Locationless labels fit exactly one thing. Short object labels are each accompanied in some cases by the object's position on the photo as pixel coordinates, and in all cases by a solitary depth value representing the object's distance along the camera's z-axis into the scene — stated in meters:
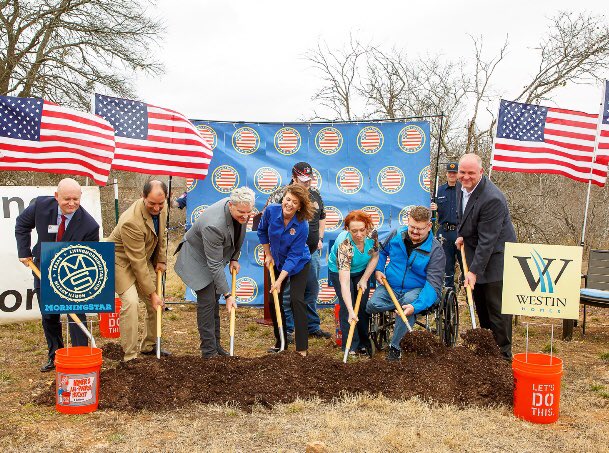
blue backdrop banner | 8.98
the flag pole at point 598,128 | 8.08
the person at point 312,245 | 7.04
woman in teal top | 6.21
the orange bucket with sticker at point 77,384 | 4.63
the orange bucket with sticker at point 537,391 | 4.54
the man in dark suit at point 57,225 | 5.61
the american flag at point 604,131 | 8.08
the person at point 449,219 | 8.05
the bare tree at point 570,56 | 13.48
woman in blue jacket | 6.04
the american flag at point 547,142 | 8.12
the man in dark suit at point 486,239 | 5.87
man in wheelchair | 5.92
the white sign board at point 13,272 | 7.98
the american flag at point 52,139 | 7.14
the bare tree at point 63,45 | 15.80
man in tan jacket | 5.75
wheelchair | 6.11
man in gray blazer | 5.55
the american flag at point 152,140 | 7.89
